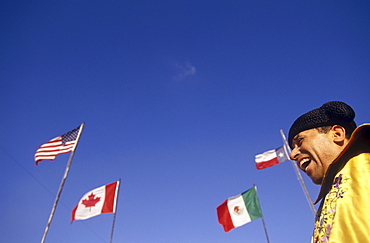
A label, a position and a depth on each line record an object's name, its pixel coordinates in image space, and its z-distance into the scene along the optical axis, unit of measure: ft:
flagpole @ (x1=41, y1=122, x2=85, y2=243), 29.99
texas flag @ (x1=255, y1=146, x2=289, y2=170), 45.70
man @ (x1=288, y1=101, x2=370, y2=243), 3.66
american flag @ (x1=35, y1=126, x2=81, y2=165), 34.86
